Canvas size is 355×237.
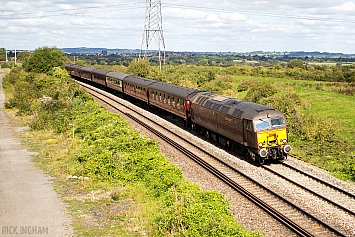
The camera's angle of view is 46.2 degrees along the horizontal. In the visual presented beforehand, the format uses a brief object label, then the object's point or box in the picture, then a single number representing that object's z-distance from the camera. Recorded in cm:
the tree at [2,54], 16612
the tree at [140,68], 6902
